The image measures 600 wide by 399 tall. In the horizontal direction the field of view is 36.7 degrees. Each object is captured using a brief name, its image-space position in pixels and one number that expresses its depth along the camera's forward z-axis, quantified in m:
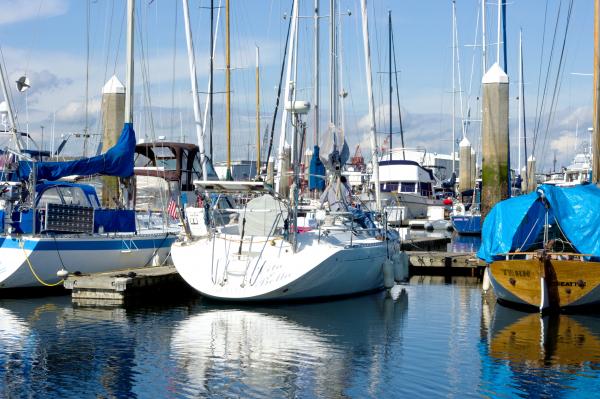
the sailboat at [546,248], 19.50
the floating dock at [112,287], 21.09
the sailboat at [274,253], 20.36
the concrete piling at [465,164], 65.12
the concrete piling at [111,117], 31.09
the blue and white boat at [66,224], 21.69
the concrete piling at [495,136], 33.03
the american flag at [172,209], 28.23
